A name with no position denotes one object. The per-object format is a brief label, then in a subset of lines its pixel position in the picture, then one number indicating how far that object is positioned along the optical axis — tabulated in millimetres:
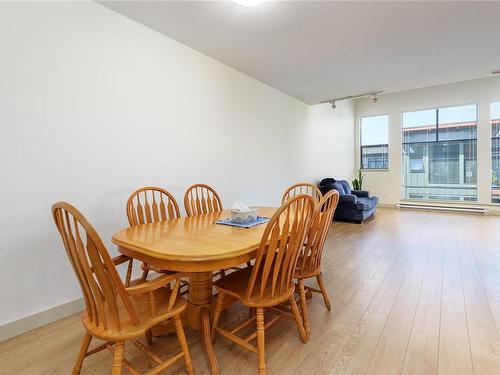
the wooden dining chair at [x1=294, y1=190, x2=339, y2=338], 1769
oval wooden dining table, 1293
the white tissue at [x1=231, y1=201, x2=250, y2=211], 2039
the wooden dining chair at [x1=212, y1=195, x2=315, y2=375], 1387
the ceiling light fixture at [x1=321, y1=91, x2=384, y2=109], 4745
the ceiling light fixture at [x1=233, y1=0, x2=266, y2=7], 2071
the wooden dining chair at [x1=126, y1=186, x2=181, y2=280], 2049
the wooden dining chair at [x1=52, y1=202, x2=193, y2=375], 1058
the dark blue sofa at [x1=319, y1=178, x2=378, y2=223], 5090
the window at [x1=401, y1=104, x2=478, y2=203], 6109
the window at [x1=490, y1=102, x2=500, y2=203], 5766
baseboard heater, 5854
